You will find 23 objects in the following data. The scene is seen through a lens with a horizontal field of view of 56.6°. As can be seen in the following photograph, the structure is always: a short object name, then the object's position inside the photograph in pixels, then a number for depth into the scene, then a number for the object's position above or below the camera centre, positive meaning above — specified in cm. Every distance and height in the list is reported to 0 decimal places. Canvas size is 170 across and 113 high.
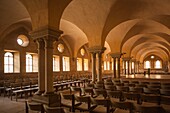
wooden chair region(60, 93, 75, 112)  510 -107
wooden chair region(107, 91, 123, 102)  563 -105
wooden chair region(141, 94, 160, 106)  473 -101
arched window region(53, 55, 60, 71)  1979 +22
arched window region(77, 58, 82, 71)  2464 +10
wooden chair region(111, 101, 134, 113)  374 -99
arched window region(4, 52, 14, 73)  1435 +28
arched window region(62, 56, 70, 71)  2151 +23
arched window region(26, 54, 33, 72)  1627 +20
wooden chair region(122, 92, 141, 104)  517 -103
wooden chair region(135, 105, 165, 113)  335 -96
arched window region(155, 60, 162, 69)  4902 +3
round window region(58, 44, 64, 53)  2020 +216
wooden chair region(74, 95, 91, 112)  465 -137
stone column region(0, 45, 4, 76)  1317 +43
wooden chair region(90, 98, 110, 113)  414 -133
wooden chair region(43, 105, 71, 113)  337 -97
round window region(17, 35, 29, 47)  1507 +239
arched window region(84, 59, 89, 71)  2627 -7
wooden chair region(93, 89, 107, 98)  602 -105
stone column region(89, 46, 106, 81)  1207 +51
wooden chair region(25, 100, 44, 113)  381 -102
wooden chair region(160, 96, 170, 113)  458 -112
